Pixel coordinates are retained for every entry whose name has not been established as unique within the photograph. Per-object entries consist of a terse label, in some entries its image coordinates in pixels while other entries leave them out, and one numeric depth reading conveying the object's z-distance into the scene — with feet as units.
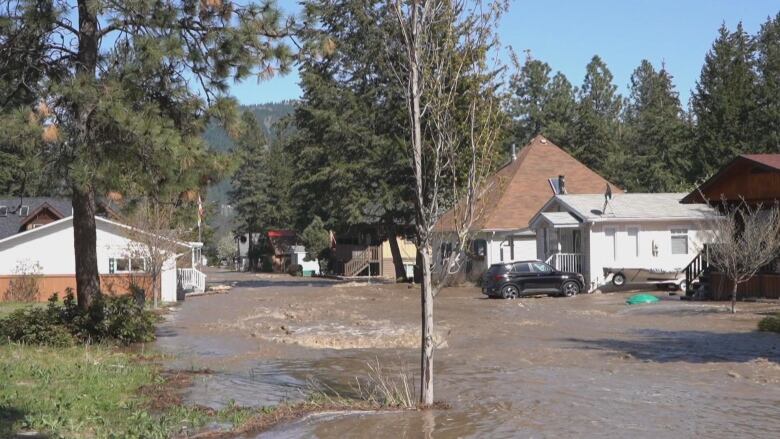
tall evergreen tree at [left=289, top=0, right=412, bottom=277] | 167.22
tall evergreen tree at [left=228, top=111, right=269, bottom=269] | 352.49
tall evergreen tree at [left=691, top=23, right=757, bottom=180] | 213.46
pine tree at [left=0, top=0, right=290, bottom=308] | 56.59
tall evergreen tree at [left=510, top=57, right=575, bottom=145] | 254.68
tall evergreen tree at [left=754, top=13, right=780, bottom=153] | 211.00
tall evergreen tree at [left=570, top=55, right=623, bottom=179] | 246.88
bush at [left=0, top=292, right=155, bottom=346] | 62.59
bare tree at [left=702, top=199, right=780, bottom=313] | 89.10
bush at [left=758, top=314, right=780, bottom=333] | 72.95
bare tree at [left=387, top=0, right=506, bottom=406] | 39.22
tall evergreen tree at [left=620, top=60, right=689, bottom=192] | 238.68
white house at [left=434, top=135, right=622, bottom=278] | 154.92
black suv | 123.34
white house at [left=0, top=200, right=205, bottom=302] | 127.03
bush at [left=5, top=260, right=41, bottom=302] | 125.08
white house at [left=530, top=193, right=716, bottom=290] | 132.16
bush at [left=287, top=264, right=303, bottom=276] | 297.33
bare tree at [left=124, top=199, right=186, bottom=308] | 112.88
